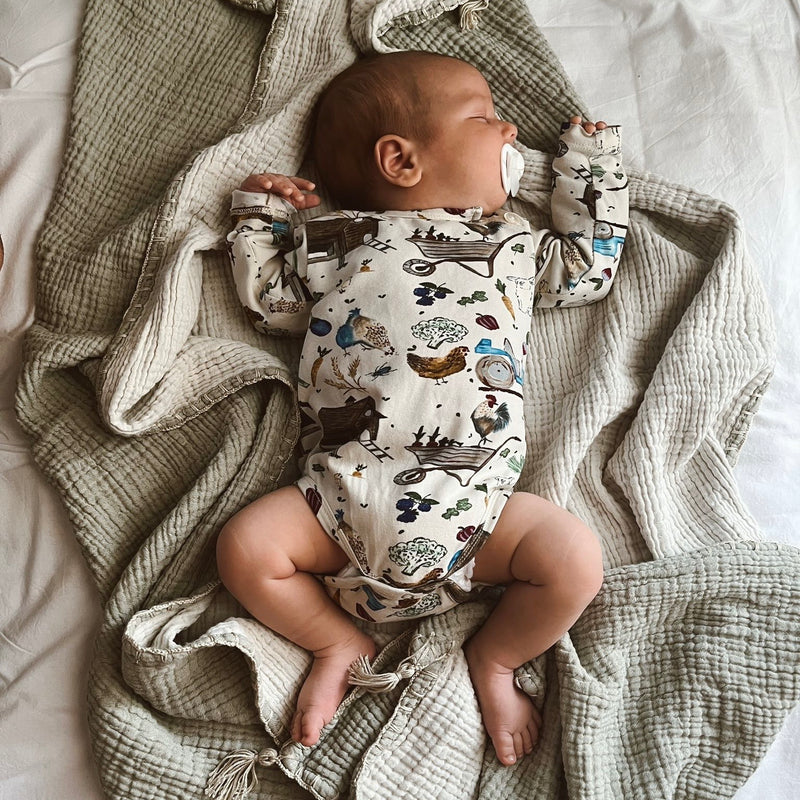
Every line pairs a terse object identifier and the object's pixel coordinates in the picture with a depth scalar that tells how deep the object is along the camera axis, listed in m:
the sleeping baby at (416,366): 1.11
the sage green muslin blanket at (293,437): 1.10
